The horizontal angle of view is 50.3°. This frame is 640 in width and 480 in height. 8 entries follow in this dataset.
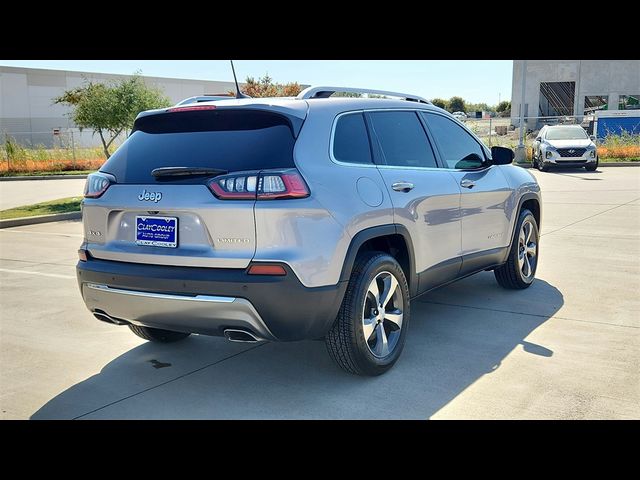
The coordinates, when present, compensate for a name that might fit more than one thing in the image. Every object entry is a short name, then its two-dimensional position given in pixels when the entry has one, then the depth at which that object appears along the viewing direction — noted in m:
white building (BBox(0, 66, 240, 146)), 53.38
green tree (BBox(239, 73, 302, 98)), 39.38
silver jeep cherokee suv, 3.84
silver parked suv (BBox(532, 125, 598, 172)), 22.05
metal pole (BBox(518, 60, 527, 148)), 25.12
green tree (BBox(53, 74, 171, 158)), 16.52
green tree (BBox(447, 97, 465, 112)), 87.56
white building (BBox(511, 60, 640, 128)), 51.09
